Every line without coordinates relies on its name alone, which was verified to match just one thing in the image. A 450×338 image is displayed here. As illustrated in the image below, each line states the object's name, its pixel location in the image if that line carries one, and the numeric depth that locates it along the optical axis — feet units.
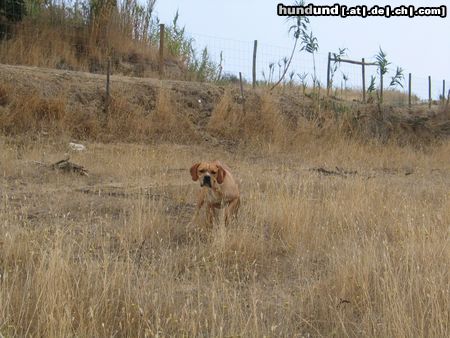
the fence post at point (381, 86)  56.34
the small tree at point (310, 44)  51.49
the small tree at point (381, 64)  55.62
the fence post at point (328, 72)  54.90
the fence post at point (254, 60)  49.90
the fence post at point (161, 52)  48.03
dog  18.21
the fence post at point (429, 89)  65.98
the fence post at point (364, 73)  56.73
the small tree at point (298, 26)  50.42
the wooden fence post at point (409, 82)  64.69
